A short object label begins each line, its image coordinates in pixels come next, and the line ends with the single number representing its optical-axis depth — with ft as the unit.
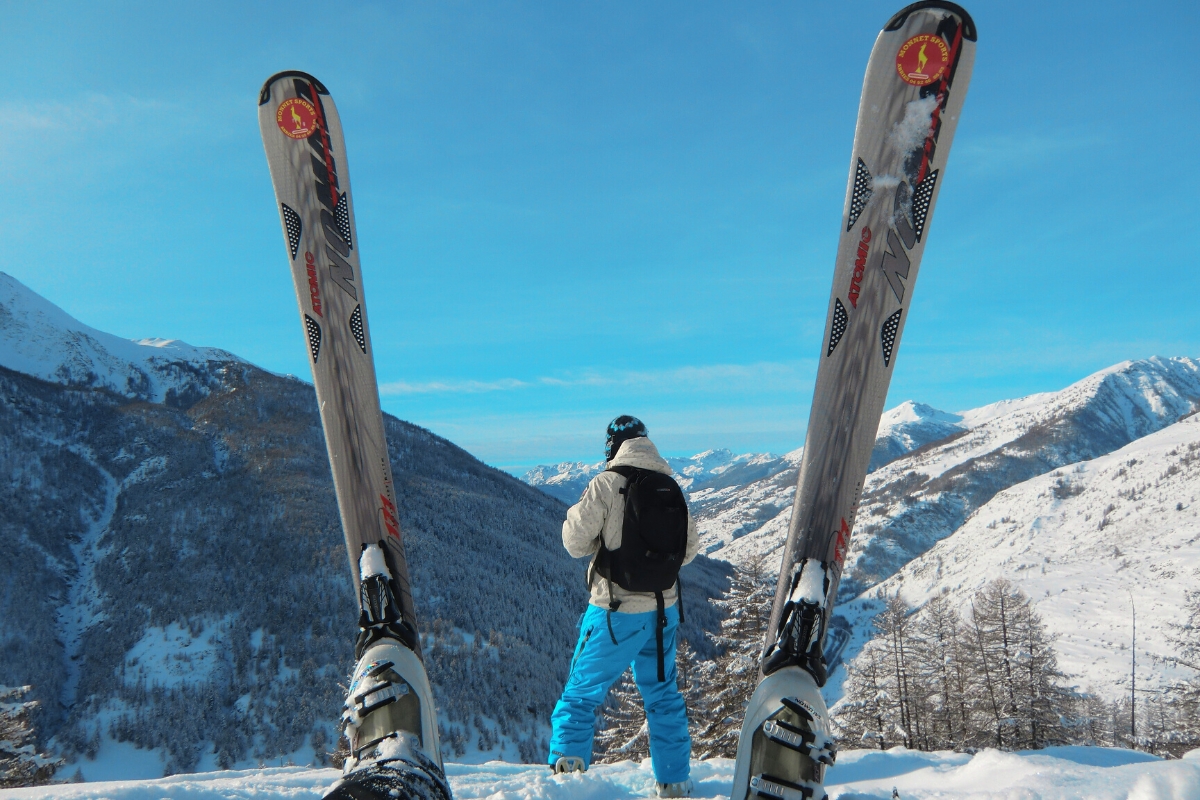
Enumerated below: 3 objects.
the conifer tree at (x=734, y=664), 43.93
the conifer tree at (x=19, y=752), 46.16
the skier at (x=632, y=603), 11.85
